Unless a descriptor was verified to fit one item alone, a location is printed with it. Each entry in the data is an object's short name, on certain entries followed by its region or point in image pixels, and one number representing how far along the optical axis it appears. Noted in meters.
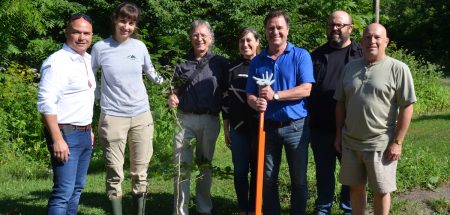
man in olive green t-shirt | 4.18
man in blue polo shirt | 4.55
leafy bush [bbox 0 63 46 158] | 9.57
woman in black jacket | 5.10
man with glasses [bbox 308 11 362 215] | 4.92
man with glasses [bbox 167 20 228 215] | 5.12
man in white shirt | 4.01
